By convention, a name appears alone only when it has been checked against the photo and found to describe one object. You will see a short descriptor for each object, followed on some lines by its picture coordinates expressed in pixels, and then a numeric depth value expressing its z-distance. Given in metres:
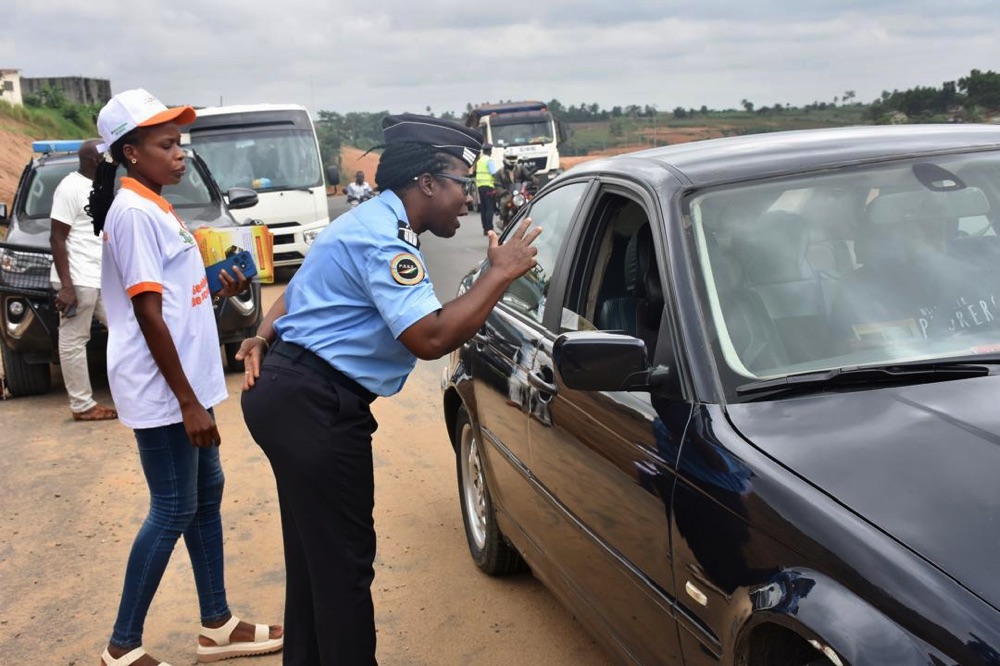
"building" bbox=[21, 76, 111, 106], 61.75
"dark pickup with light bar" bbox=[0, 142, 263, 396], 8.54
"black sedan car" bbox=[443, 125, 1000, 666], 2.14
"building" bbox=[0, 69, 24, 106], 56.56
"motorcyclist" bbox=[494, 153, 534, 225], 23.31
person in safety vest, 23.62
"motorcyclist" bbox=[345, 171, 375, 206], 25.17
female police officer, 3.03
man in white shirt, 7.77
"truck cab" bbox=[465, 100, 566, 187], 32.59
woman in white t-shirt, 3.70
